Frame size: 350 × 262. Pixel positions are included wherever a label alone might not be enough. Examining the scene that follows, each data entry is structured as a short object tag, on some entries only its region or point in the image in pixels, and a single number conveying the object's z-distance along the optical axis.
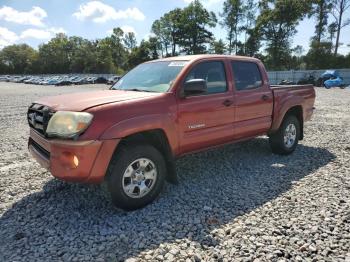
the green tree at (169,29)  82.31
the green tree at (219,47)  69.44
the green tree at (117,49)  105.44
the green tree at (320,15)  51.06
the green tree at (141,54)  81.02
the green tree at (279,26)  54.22
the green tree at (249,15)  65.50
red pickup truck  3.52
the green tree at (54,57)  104.50
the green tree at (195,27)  77.15
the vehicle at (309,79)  32.91
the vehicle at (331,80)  30.45
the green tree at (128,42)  110.31
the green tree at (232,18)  65.50
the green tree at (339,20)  48.72
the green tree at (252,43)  59.89
